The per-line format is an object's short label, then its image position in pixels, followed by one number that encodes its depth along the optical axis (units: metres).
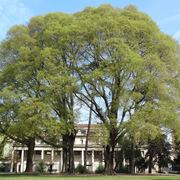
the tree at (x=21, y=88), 34.34
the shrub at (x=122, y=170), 52.82
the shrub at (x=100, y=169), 56.09
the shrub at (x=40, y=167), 60.29
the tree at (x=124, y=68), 34.25
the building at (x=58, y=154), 86.00
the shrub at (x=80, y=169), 47.87
